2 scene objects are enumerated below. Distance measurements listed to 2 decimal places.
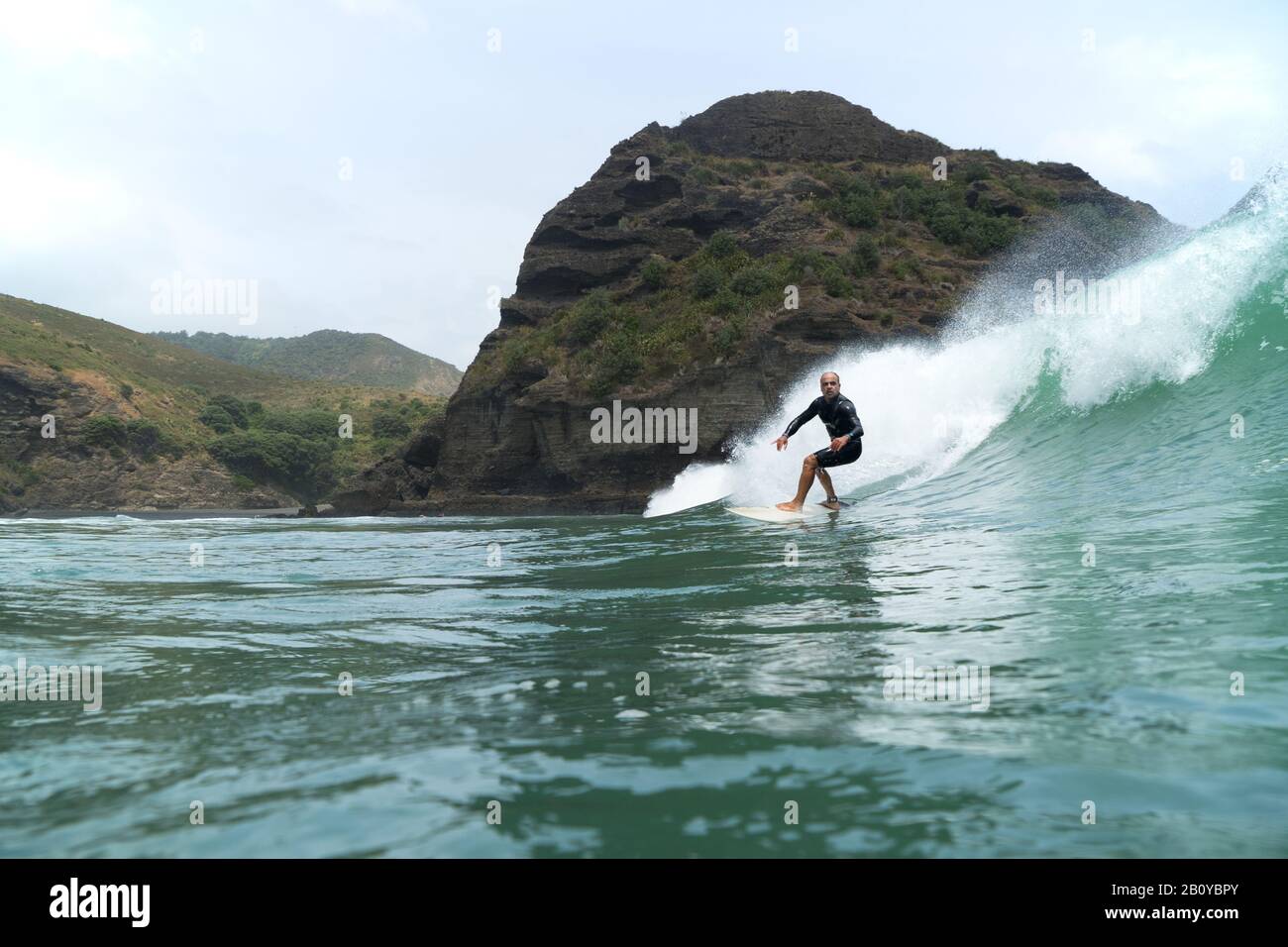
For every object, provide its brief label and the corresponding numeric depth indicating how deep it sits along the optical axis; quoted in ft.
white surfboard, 40.24
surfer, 42.16
